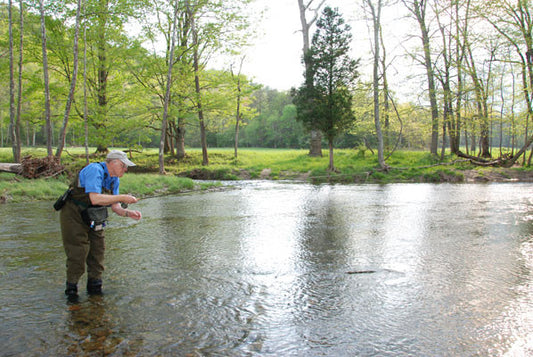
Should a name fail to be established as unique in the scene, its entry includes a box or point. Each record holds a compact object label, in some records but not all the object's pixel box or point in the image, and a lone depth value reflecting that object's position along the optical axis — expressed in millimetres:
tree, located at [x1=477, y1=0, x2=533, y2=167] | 22812
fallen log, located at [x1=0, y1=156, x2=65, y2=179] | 15211
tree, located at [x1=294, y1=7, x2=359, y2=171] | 23906
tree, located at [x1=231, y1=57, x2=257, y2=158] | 27141
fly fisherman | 4113
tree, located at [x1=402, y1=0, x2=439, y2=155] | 26484
